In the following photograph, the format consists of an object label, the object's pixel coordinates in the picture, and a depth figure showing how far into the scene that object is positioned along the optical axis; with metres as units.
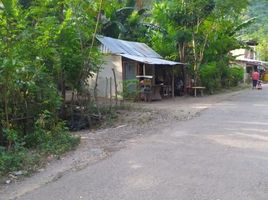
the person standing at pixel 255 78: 36.76
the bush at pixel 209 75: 28.52
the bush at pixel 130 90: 19.66
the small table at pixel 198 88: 26.76
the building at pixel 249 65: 54.54
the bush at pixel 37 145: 7.63
